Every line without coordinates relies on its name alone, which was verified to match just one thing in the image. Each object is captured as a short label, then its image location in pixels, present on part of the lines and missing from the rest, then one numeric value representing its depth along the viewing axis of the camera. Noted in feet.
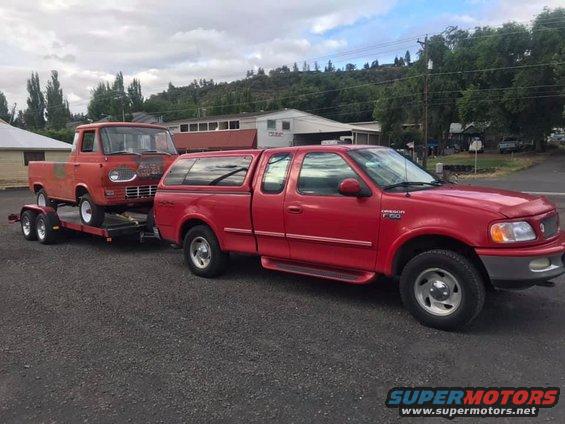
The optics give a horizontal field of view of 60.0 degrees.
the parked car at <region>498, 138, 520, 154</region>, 196.83
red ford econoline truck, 29.37
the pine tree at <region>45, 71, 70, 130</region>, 340.18
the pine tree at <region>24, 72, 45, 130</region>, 343.05
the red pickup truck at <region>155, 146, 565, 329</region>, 15.17
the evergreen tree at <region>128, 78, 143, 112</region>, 386.52
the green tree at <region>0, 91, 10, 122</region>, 351.36
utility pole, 122.56
